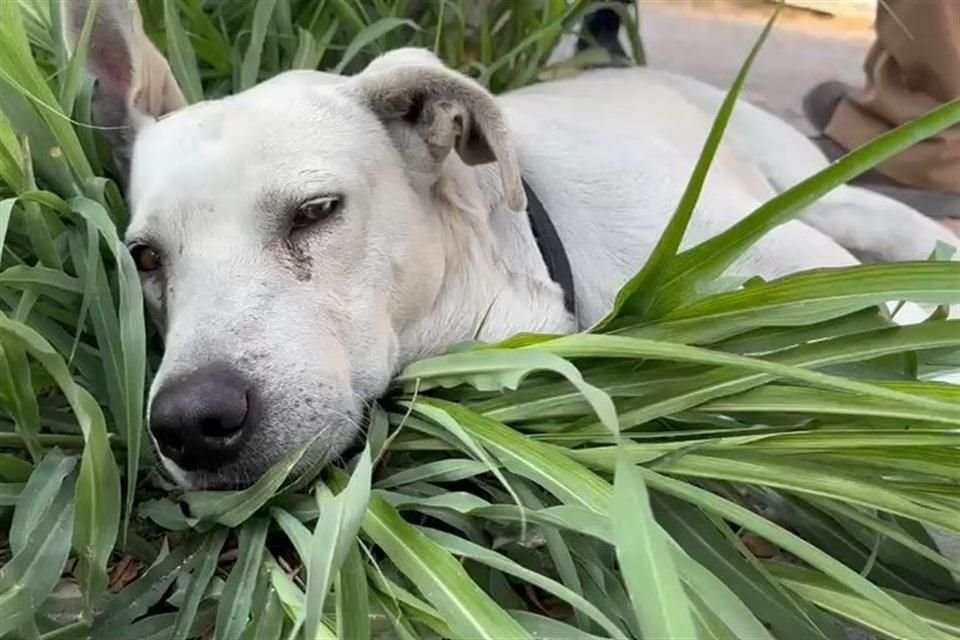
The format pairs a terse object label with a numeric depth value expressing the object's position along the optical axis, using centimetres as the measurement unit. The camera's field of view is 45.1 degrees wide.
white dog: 96
